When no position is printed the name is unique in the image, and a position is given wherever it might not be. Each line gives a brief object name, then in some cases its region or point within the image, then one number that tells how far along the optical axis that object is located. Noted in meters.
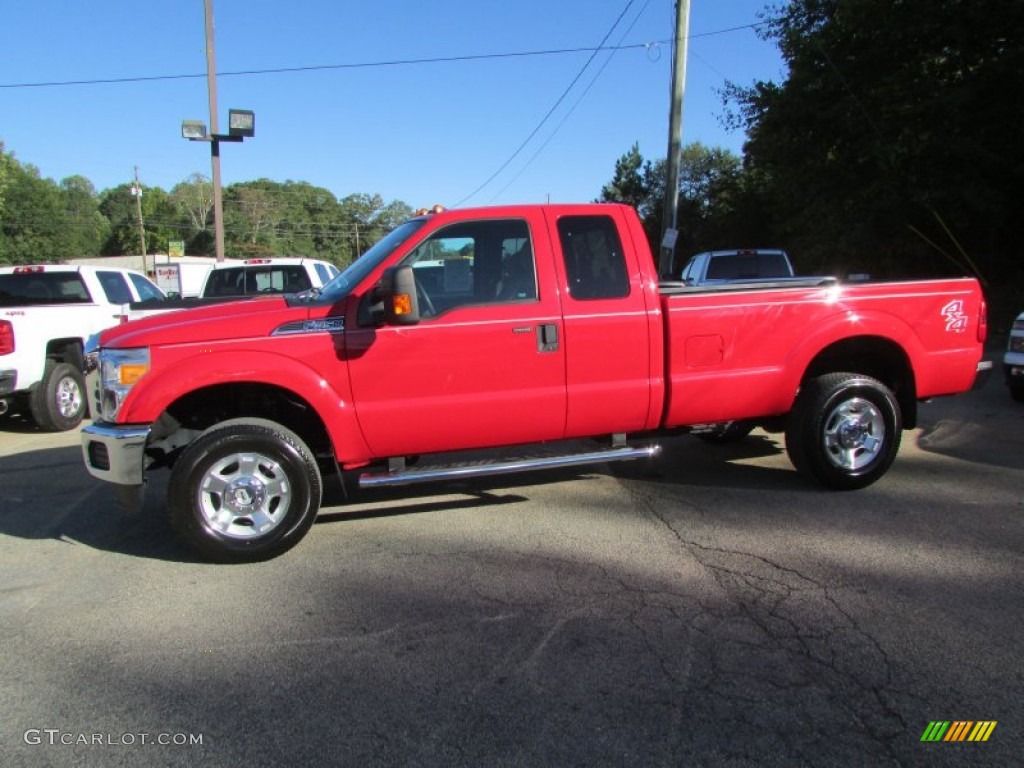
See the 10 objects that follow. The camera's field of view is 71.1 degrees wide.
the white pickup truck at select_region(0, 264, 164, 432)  7.90
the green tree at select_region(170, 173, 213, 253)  110.25
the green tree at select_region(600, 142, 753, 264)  35.19
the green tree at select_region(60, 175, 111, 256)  94.88
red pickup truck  4.18
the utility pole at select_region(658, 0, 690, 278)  13.91
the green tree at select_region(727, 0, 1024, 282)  14.95
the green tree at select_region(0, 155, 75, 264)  81.31
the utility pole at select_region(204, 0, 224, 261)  16.91
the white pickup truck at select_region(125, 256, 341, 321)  11.75
